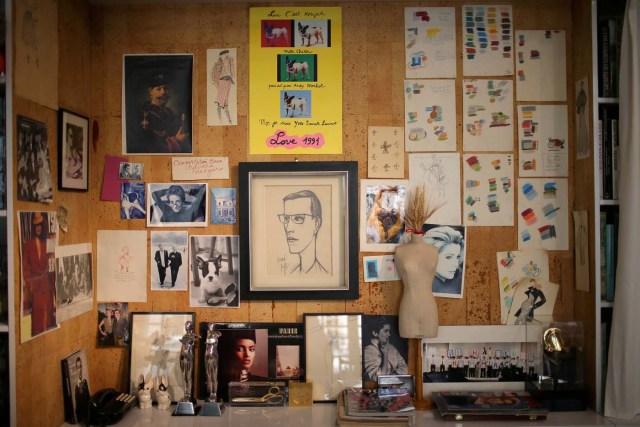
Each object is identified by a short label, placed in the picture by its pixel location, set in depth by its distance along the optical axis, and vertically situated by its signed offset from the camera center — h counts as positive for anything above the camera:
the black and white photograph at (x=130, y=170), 2.40 +0.21
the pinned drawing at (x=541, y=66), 2.39 +0.64
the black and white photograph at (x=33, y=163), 1.87 +0.19
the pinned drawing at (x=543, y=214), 2.39 +0.01
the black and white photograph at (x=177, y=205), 2.39 +0.06
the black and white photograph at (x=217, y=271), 2.38 -0.22
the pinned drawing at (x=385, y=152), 2.38 +0.28
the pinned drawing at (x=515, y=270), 2.39 -0.23
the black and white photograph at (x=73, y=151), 2.13 +0.27
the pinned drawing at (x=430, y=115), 2.39 +0.43
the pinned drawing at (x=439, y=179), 2.39 +0.16
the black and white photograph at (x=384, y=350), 2.37 -0.56
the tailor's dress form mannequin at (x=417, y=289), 2.26 -0.29
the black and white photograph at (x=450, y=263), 2.39 -0.19
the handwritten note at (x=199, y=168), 2.39 +0.21
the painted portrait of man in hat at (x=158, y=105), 2.40 +0.49
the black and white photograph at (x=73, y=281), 2.11 -0.24
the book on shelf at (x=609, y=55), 2.19 +0.62
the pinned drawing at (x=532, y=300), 2.38 -0.35
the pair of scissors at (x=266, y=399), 2.26 -0.73
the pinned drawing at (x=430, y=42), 2.39 +0.74
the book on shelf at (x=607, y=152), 2.18 +0.25
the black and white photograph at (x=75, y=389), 2.11 -0.65
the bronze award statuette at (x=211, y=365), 2.24 -0.58
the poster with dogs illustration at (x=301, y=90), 2.39 +0.54
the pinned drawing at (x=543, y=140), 2.39 +0.32
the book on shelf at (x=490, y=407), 2.11 -0.72
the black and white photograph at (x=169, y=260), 2.40 -0.18
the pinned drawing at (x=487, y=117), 2.40 +0.42
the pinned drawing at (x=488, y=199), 2.39 +0.07
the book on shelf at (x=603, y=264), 2.18 -0.19
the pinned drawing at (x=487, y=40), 2.39 +0.75
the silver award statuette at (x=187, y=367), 2.21 -0.59
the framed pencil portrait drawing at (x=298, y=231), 2.37 -0.05
